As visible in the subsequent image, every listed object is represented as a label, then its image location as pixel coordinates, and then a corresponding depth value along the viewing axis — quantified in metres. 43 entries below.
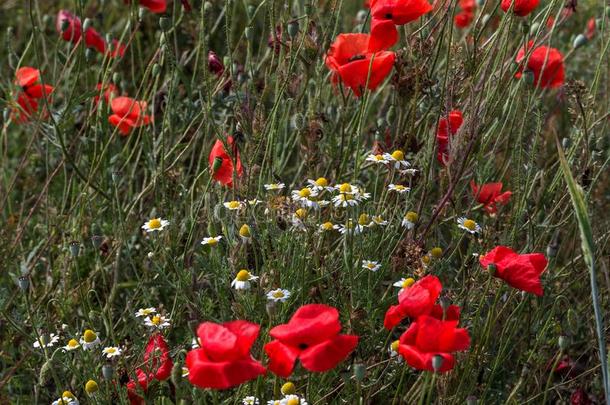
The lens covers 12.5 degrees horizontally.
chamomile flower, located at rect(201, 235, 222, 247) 2.88
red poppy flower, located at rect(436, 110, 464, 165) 3.03
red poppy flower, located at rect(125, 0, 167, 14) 3.37
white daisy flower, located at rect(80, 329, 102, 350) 2.85
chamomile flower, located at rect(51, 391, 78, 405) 2.83
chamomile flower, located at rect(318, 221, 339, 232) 2.89
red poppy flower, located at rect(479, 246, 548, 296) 2.78
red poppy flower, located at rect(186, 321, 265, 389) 2.61
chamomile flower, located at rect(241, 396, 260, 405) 2.79
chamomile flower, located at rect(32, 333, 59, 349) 2.83
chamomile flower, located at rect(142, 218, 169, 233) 2.93
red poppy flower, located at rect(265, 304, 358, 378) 2.63
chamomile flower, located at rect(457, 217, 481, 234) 2.97
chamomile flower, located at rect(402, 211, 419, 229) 2.93
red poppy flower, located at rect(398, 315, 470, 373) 2.66
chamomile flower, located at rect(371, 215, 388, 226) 2.93
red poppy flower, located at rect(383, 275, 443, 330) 2.70
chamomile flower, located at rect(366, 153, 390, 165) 2.97
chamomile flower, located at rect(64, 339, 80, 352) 2.85
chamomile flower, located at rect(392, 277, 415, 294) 2.82
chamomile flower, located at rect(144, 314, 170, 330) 2.86
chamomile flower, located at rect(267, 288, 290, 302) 2.81
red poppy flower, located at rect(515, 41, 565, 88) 3.31
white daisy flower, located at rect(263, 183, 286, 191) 2.96
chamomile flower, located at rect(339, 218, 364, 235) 2.86
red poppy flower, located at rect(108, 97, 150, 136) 3.30
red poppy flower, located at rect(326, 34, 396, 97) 3.01
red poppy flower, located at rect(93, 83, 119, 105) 3.37
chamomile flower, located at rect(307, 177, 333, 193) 2.90
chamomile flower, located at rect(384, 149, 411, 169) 2.96
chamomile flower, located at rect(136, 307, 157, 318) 2.89
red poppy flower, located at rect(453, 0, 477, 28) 3.73
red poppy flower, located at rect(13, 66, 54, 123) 3.38
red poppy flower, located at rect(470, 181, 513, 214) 3.13
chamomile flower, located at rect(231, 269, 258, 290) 2.82
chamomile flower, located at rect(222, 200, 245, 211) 2.94
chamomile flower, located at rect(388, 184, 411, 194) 2.95
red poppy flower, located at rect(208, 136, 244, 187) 3.03
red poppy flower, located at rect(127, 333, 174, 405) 2.83
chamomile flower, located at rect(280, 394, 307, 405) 2.73
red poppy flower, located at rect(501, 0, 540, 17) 3.04
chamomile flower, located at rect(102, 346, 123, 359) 2.87
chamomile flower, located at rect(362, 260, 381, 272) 2.88
